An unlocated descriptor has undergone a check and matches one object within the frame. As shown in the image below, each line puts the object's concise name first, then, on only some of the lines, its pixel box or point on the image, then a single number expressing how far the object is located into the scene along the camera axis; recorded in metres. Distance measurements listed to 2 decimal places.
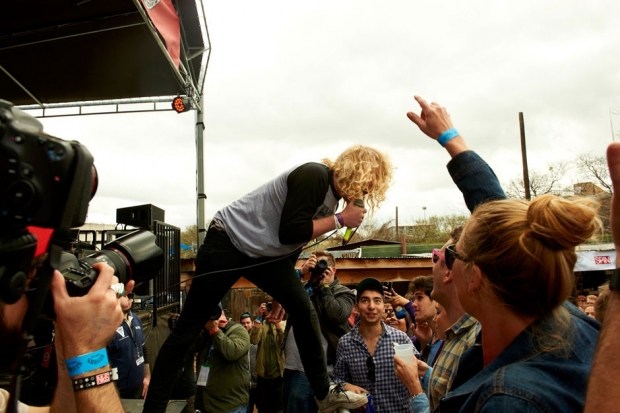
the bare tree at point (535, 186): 28.00
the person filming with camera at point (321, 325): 3.86
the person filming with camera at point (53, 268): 0.86
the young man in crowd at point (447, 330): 1.91
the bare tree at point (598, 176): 24.88
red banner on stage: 5.63
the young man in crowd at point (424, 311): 3.75
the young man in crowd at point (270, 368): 5.71
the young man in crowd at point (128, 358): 3.93
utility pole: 19.00
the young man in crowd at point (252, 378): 6.13
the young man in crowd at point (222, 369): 4.73
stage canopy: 5.85
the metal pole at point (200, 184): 7.31
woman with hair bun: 0.98
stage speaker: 5.82
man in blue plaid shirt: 3.20
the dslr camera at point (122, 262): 1.26
